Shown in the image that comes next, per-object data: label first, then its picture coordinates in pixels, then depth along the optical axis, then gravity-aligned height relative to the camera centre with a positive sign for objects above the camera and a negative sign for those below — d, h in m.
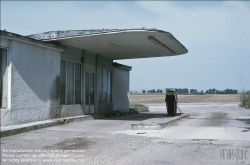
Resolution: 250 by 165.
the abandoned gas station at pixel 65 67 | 11.06 +1.19
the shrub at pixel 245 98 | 31.15 -0.61
